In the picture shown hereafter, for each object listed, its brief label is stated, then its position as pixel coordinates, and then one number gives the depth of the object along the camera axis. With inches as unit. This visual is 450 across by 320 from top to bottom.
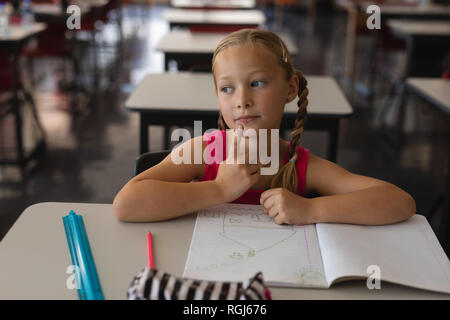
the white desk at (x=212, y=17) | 166.2
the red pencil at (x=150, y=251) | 34.8
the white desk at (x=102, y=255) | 31.9
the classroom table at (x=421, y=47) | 163.2
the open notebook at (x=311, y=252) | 33.2
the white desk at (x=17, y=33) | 122.0
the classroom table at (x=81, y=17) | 169.9
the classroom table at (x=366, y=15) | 200.2
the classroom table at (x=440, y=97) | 88.8
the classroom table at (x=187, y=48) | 121.0
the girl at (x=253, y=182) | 40.4
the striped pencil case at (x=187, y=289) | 27.7
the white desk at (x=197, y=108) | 79.9
